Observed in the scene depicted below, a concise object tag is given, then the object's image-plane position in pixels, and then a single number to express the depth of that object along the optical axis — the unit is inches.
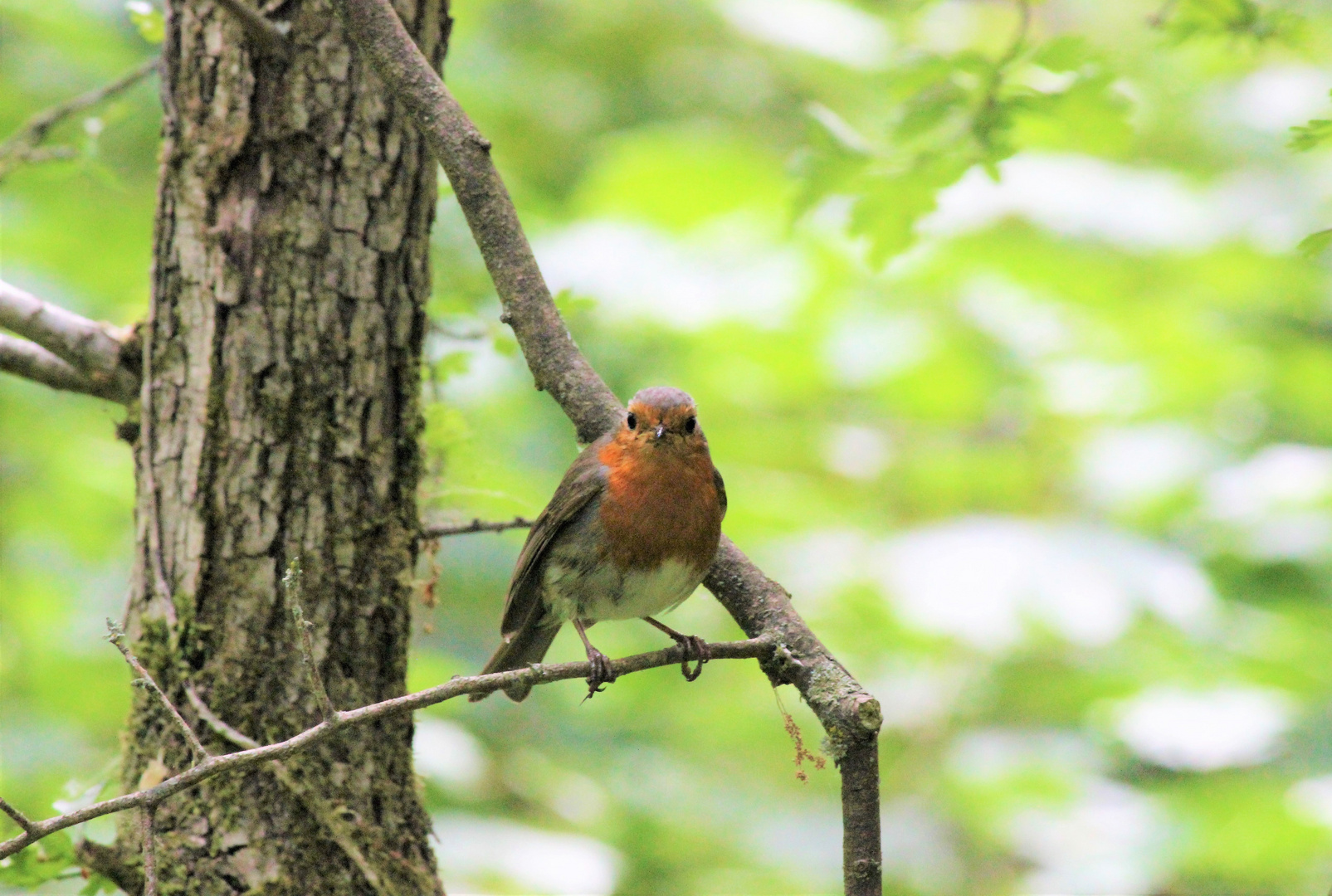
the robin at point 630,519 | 231.6
